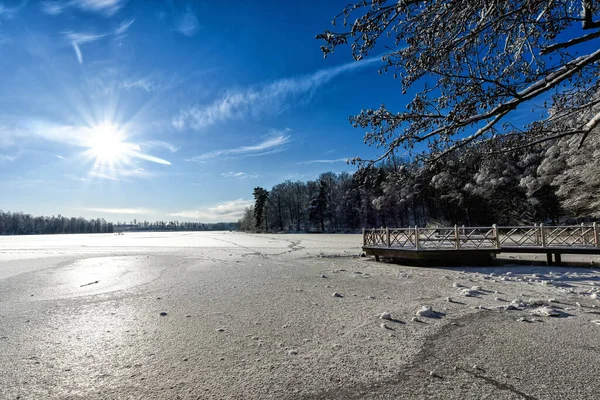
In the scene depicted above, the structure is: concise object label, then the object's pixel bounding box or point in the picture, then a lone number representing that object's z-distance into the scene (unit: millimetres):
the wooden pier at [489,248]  13078
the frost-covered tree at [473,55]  3287
